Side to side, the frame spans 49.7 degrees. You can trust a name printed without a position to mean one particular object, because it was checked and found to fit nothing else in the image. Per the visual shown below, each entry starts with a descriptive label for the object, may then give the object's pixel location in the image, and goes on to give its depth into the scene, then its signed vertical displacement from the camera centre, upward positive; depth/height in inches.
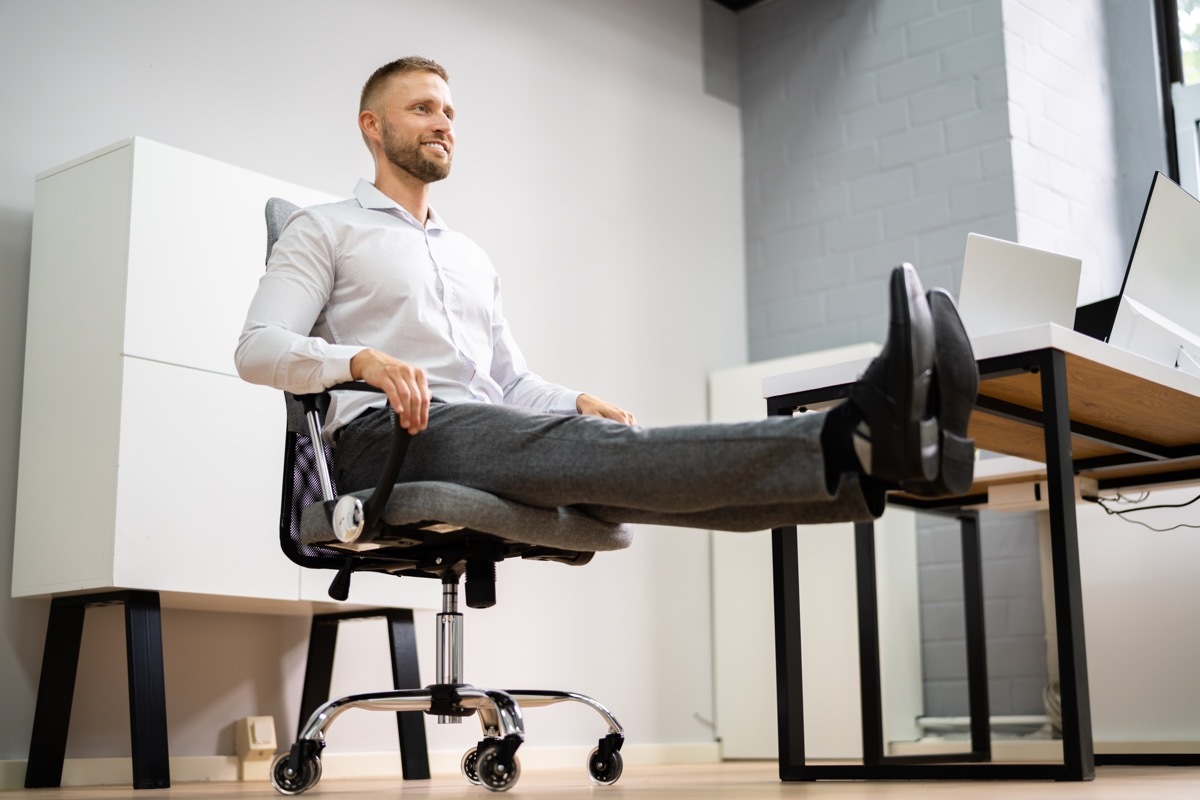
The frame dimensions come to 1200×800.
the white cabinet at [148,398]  105.0 +18.7
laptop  94.5 +23.3
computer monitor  105.7 +27.3
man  64.5 +12.8
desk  79.8 +14.6
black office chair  74.8 +4.5
